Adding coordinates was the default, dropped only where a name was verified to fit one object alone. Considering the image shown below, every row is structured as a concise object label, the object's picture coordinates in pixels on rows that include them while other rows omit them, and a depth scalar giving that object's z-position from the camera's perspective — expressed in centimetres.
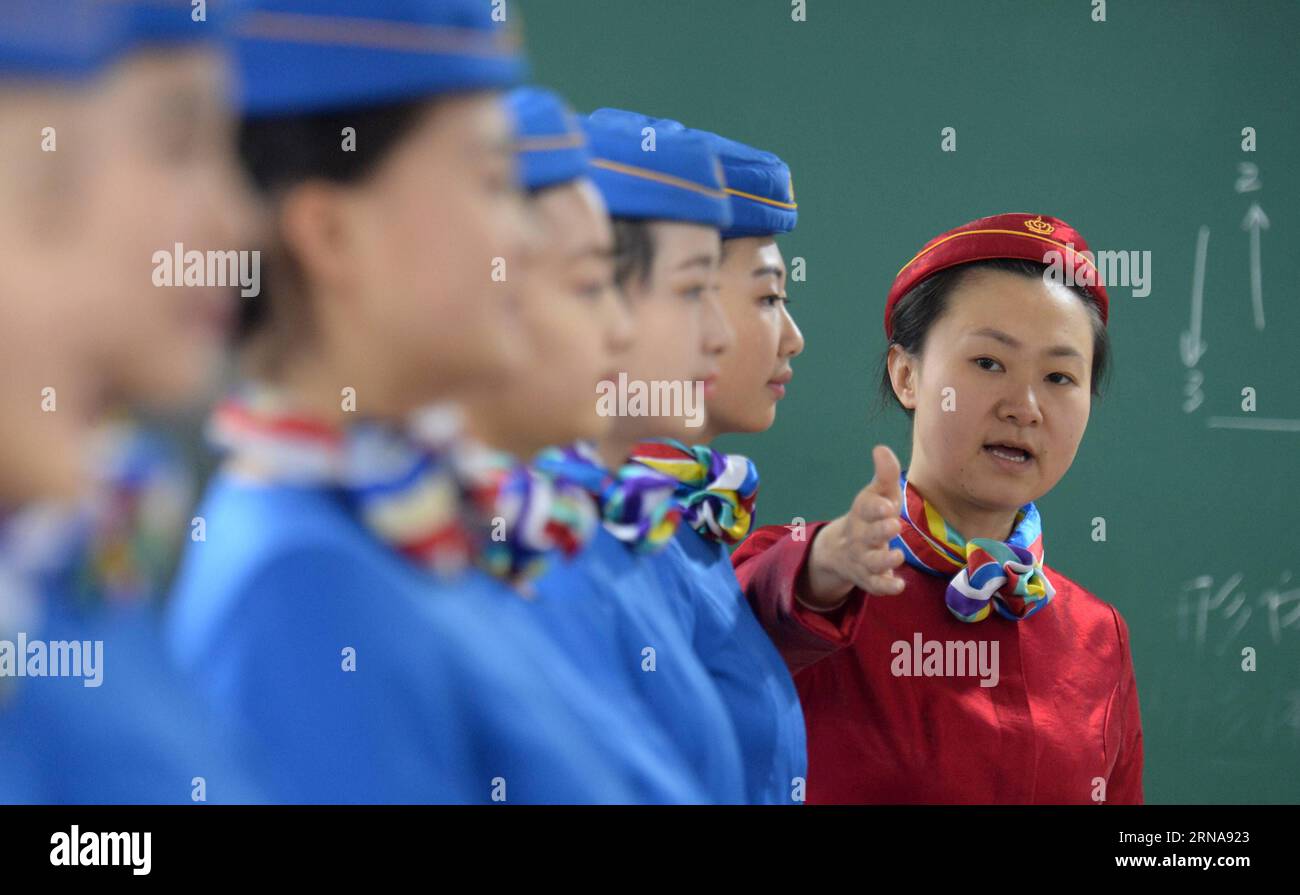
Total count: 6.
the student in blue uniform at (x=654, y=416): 127
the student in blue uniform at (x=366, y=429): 86
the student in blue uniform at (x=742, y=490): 148
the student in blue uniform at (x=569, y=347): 107
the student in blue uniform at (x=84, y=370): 70
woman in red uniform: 166
